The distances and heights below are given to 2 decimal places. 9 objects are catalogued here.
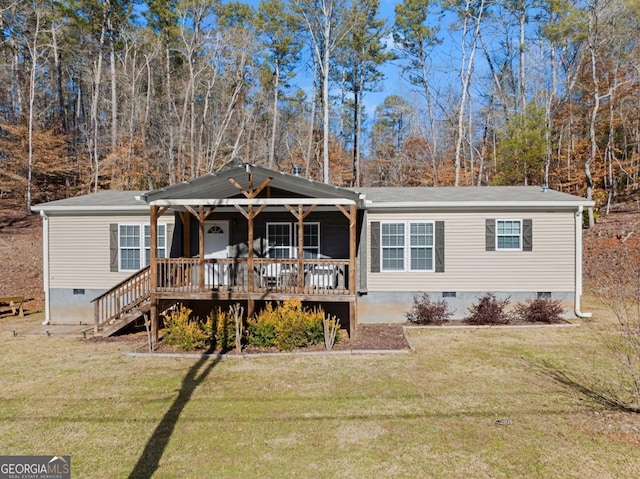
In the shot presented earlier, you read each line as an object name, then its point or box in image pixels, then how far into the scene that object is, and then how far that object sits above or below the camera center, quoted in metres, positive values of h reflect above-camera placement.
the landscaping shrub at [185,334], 8.95 -2.26
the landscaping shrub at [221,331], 9.09 -2.24
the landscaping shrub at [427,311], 11.09 -2.19
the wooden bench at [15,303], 13.48 -2.34
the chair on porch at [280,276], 10.23 -1.05
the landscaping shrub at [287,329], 8.91 -2.15
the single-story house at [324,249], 10.34 -0.40
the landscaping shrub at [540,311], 10.87 -2.15
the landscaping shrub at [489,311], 10.88 -2.17
